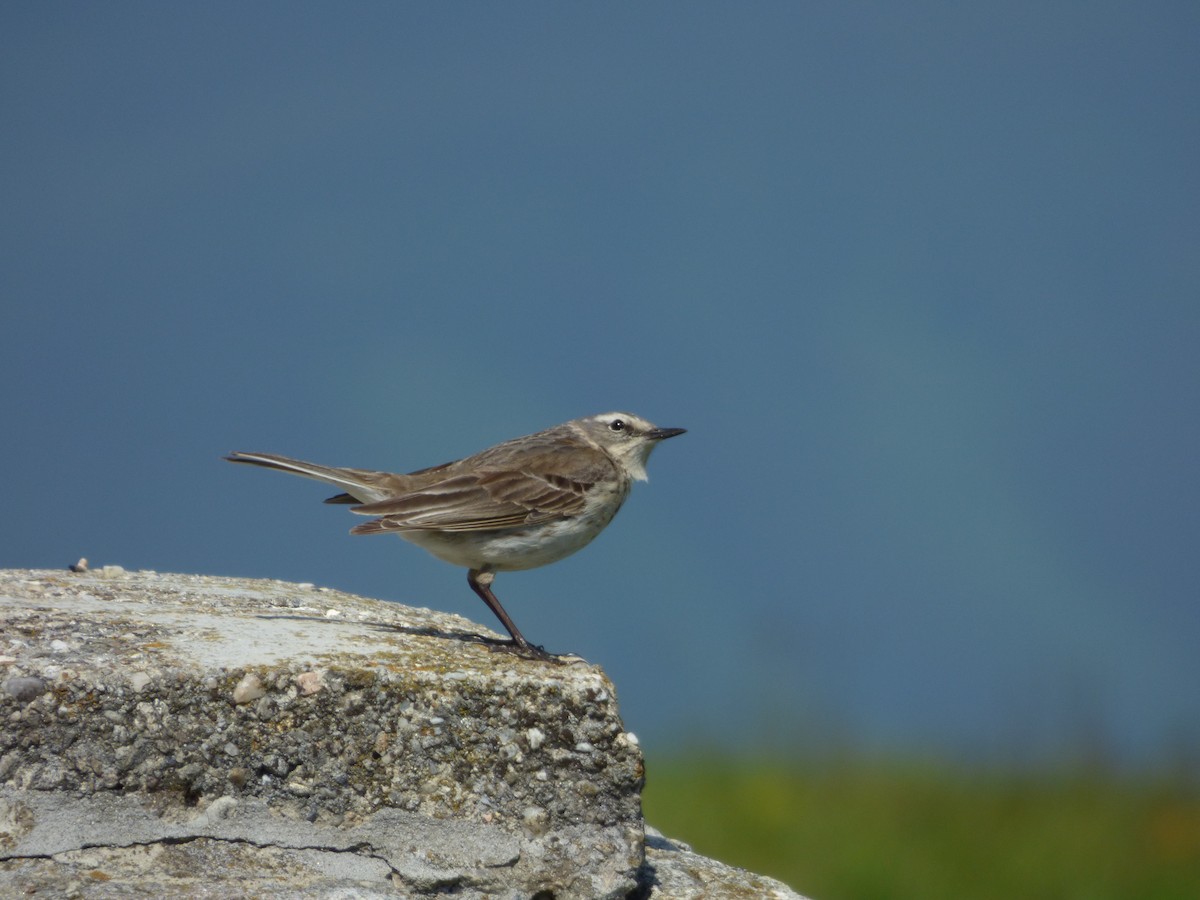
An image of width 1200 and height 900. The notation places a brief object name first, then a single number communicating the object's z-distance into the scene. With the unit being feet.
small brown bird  43.62
